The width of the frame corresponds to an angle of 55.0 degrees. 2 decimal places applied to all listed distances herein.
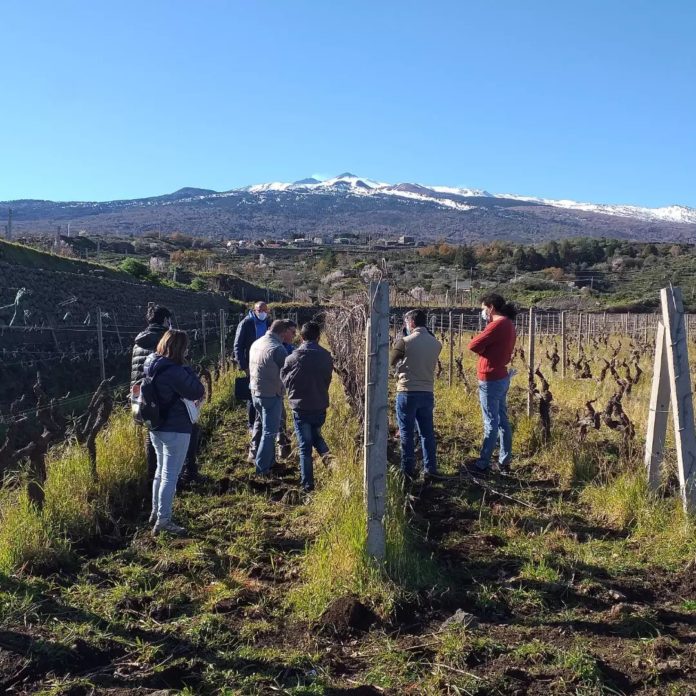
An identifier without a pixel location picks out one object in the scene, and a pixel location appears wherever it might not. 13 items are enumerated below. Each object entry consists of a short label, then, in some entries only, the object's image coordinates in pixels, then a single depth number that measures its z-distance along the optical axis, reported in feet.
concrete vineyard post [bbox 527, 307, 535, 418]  25.02
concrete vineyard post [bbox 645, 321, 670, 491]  16.39
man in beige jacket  19.81
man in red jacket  19.92
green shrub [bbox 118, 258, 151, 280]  89.45
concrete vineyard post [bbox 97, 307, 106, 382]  31.04
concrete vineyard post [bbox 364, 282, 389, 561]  12.67
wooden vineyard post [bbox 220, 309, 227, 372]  41.08
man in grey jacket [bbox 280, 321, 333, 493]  18.56
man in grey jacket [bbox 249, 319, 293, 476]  19.70
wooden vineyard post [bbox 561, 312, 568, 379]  38.44
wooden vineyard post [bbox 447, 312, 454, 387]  36.01
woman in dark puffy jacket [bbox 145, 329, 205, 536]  15.37
